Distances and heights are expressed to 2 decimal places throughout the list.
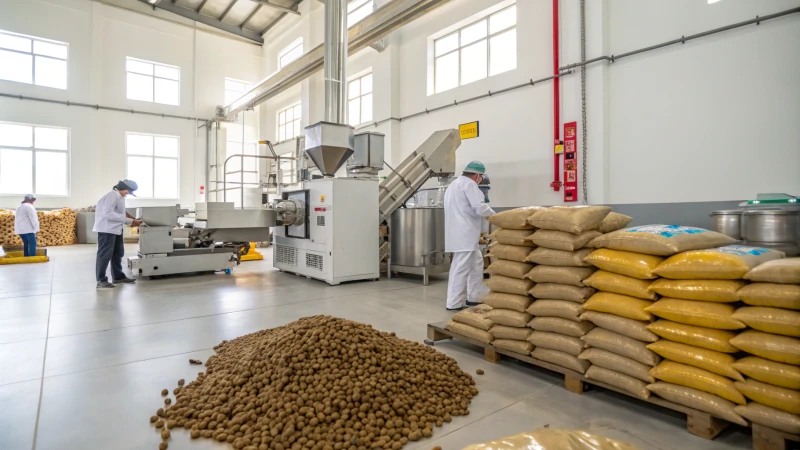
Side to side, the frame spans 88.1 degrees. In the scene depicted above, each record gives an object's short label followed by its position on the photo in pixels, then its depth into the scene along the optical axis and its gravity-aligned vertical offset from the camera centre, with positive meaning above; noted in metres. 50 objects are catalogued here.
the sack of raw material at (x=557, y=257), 2.27 -0.17
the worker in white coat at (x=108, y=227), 5.07 +0.01
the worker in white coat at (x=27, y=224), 7.37 +0.07
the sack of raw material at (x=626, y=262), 1.99 -0.18
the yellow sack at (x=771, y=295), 1.56 -0.27
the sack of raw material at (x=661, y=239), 1.96 -0.07
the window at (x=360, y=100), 9.79 +3.09
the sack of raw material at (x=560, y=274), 2.26 -0.27
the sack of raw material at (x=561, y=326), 2.20 -0.55
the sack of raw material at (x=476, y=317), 2.66 -0.60
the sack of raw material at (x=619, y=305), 1.97 -0.39
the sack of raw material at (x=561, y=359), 2.16 -0.72
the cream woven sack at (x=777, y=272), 1.57 -0.18
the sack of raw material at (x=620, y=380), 1.90 -0.74
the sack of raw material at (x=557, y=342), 2.18 -0.63
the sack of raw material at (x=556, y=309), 2.22 -0.46
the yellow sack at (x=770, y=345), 1.52 -0.46
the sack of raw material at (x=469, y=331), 2.64 -0.69
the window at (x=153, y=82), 11.93 +4.32
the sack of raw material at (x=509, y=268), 2.55 -0.26
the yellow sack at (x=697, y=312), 1.72 -0.38
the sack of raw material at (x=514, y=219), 2.60 +0.05
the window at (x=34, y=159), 10.38 +1.77
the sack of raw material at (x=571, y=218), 2.28 +0.05
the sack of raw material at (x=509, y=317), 2.45 -0.55
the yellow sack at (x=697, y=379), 1.65 -0.65
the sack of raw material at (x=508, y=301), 2.48 -0.46
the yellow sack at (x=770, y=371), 1.51 -0.55
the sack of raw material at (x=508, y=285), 2.51 -0.36
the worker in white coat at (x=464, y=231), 3.98 -0.04
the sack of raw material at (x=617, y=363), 1.91 -0.66
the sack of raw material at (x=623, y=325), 1.93 -0.48
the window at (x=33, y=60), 10.28 +4.29
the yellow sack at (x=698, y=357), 1.68 -0.56
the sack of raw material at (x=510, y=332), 2.45 -0.64
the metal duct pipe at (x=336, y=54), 5.79 +2.49
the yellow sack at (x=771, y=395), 1.50 -0.64
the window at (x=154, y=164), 11.99 +1.90
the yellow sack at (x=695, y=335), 1.72 -0.47
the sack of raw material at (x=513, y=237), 2.59 -0.07
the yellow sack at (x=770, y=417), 1.49 -0.71
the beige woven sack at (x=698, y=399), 1.64 -0.73
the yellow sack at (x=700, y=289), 1.73 -0.28
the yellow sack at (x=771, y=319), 1.54 -0.36
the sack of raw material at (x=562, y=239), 2.28 -0.07
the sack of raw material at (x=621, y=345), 1.91 -0.58
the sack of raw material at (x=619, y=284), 1.99 -0.29
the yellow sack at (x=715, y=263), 1.73 -0.16
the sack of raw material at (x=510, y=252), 2.57 -0.16
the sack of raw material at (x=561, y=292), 2.23 -0.37
